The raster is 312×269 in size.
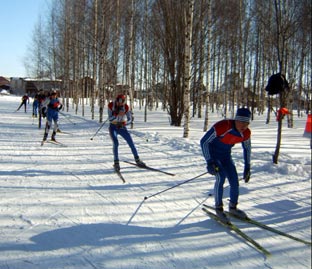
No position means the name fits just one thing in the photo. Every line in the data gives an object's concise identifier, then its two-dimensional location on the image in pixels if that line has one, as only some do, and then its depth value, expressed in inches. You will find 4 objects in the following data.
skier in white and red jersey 300.7
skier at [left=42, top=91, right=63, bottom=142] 460.8
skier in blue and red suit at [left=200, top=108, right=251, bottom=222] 158.7
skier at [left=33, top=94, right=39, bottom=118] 819.6
